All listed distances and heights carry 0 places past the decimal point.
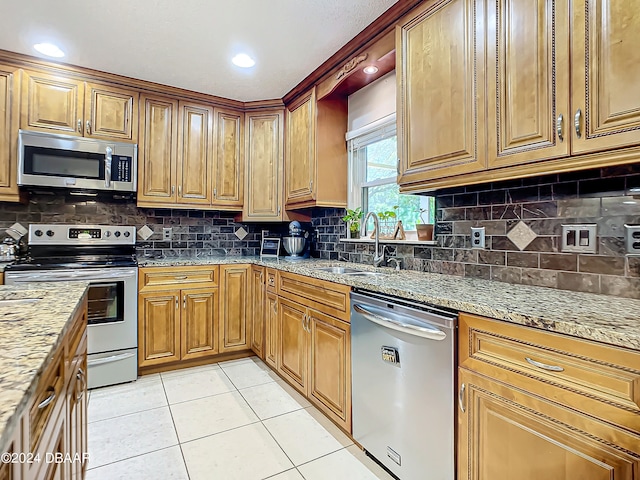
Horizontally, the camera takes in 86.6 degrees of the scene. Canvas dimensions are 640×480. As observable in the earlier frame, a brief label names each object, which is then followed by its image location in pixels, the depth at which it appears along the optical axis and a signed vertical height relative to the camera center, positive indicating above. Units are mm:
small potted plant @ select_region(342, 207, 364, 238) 2754 +188
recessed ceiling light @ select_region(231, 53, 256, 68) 2404 +1315
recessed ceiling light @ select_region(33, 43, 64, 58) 2303 +1327
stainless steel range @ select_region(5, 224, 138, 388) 2314 -386
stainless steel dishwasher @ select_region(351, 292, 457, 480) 1244 -594
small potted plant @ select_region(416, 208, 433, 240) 2103 +78
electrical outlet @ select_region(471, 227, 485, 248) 1776 +30
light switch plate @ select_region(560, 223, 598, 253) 1356 +21
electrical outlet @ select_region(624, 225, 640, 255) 1245 +17
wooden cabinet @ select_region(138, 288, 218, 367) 2621 -678
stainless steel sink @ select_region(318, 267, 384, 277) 2412 -206
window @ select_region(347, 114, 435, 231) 2342 +516
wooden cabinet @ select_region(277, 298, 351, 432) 1812 -703
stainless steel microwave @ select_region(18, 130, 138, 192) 2455 +598
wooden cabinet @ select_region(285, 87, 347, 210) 2758 +757
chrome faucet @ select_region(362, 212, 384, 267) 2301 -26
